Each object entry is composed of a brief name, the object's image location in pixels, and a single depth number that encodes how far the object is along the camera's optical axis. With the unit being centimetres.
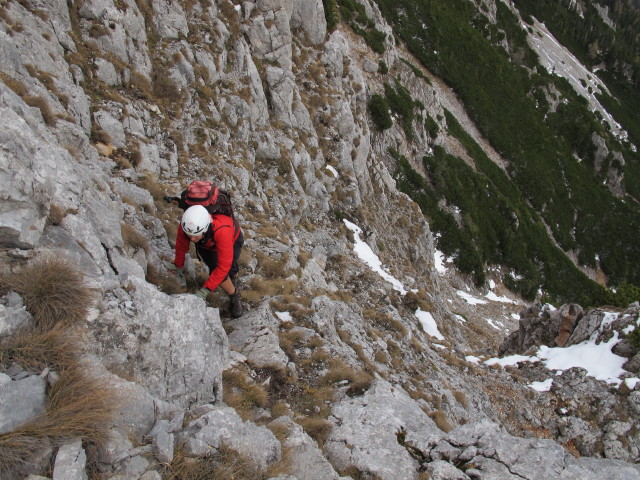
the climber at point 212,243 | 608
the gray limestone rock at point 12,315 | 370
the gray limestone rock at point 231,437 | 417
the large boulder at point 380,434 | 564
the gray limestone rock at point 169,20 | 1770
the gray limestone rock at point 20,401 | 312
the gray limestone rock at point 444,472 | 556
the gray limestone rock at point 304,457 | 488
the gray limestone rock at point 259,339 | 711
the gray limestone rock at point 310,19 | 2664
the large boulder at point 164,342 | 471
